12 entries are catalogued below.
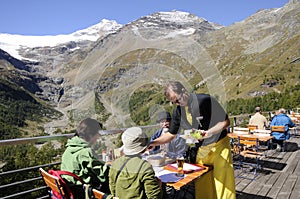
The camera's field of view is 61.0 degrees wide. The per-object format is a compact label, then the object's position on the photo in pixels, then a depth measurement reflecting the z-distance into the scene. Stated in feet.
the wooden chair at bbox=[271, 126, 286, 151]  23.06
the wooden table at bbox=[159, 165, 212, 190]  7.89
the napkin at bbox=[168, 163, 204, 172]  9.00
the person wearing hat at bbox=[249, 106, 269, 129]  25.60
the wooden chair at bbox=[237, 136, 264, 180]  17.51
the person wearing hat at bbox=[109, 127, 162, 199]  6.89
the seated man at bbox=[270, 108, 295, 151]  23.62
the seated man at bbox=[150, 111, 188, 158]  12.02
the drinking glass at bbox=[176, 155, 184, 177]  8.95
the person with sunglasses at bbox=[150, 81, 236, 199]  8.71
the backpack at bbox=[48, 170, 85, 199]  6.92
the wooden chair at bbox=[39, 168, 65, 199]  6.83
